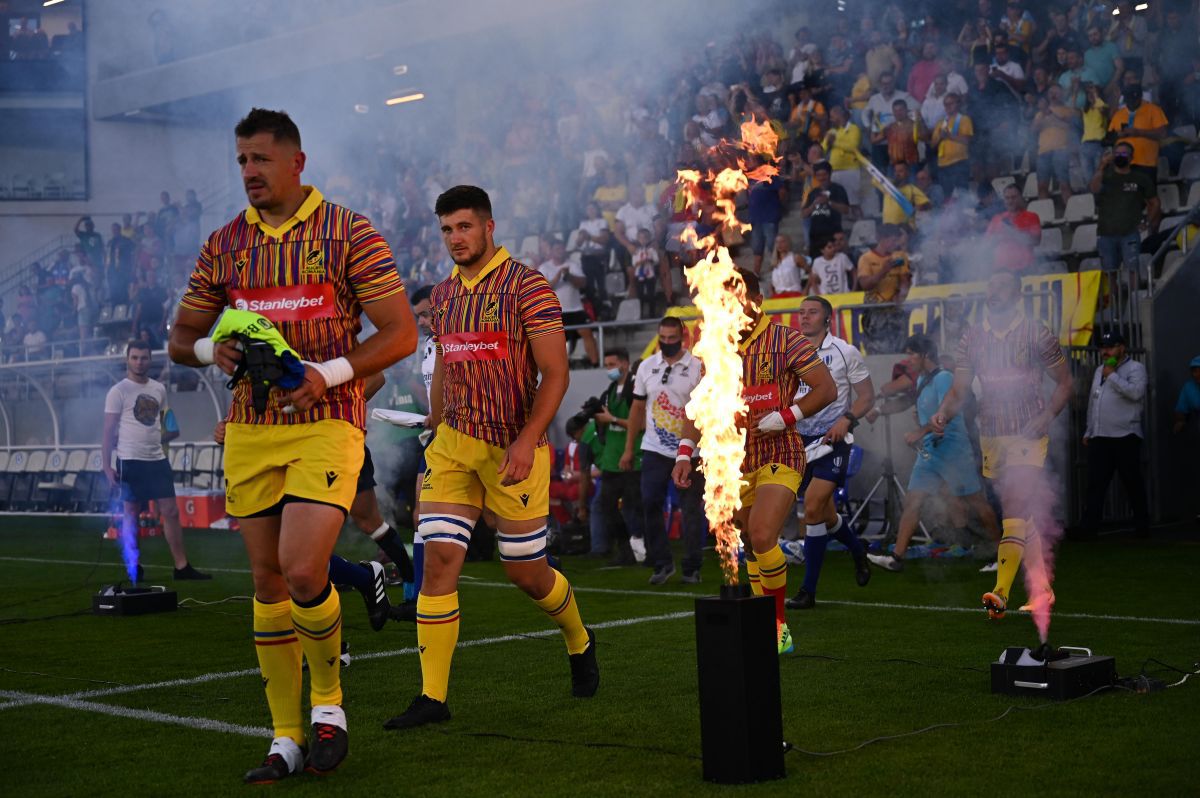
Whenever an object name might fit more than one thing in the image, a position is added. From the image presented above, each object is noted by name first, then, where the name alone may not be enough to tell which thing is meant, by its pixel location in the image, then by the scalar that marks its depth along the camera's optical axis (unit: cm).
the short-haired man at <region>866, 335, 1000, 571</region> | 1090
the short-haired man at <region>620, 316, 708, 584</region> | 1014
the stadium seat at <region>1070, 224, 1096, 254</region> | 1446
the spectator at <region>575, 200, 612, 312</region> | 1741
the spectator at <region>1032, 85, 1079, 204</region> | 1466
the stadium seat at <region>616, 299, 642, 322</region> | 1681
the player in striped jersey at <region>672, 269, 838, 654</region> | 654
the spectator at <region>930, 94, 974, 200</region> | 1484
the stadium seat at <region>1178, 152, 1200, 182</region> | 1437
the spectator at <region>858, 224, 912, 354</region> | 1348
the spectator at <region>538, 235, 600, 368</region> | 1752
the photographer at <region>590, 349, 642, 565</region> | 1177
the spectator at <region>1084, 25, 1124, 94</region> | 1436
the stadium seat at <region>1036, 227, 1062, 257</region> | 1443
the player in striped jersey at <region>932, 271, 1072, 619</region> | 733
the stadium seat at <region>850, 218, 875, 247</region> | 1564
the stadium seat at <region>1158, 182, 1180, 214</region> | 1455
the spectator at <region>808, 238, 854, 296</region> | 1472
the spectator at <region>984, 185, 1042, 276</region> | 1360
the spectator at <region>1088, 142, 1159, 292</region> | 1355
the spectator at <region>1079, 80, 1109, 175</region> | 1420
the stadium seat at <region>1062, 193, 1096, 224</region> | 1452
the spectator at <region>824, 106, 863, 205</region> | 1608
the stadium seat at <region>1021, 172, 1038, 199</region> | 1511
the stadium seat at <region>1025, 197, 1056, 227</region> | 1481
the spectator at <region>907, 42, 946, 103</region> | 1562
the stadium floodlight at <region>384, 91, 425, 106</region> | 2027
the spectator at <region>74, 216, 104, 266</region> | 2555
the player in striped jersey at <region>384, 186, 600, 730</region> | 524
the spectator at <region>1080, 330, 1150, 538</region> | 1266
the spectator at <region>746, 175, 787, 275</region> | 1587
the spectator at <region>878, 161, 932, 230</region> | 1492
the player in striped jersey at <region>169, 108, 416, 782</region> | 426
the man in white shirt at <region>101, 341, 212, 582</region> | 1111
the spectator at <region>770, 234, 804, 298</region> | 1514
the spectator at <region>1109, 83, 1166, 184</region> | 1393
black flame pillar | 391
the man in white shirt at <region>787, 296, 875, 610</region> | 842
